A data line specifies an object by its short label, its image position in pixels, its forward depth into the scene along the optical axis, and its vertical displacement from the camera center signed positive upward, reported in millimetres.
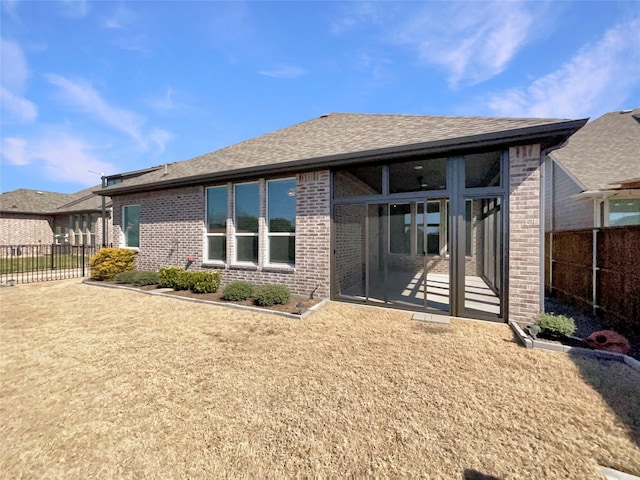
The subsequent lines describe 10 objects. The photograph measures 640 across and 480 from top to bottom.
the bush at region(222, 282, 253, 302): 6345 -1329
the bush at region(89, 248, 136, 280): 9172 -874
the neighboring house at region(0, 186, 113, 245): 17750 +1333
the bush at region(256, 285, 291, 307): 5957 -1342
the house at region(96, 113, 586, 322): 4684 +744
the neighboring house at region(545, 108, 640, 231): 7398 +2044
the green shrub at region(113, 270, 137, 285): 8539 -1286
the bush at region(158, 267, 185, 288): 7734 -1146
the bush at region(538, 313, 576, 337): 3902 -1360
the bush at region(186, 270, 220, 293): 7113 -1199
